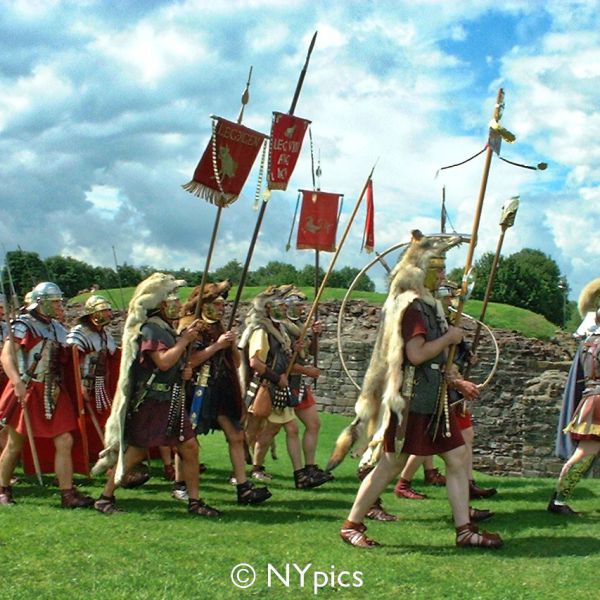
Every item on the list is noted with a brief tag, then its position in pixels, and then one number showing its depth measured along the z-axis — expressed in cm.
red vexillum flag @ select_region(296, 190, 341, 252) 1117
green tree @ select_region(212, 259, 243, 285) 5631
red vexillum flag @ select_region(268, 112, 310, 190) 848
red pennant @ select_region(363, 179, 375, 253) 1055
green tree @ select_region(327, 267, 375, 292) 5581
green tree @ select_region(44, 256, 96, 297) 4356
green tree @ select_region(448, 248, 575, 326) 5494
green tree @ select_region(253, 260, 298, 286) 5753
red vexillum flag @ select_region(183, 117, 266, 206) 745
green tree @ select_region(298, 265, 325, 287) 5805
